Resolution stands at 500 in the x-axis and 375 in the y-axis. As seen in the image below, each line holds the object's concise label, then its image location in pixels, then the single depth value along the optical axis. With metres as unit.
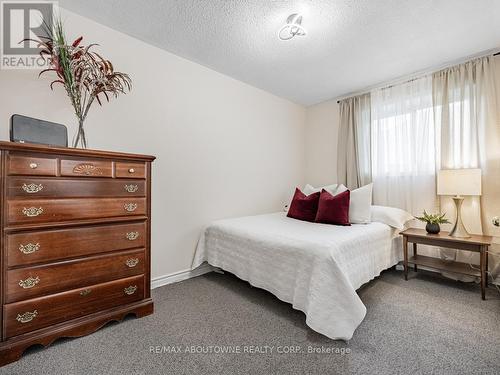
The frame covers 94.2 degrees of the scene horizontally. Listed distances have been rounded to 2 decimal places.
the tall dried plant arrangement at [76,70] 1.64
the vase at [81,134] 1.68
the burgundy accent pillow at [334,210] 2.50
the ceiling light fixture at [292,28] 1.91
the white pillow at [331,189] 3.08
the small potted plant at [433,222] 2.48
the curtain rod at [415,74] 2.43
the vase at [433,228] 2.49
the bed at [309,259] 1.52
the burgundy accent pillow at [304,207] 2.78
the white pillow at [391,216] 2.58
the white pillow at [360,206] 2.59
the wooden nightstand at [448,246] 2.08
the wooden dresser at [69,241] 1.30
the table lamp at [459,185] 2.21
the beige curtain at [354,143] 3.31
